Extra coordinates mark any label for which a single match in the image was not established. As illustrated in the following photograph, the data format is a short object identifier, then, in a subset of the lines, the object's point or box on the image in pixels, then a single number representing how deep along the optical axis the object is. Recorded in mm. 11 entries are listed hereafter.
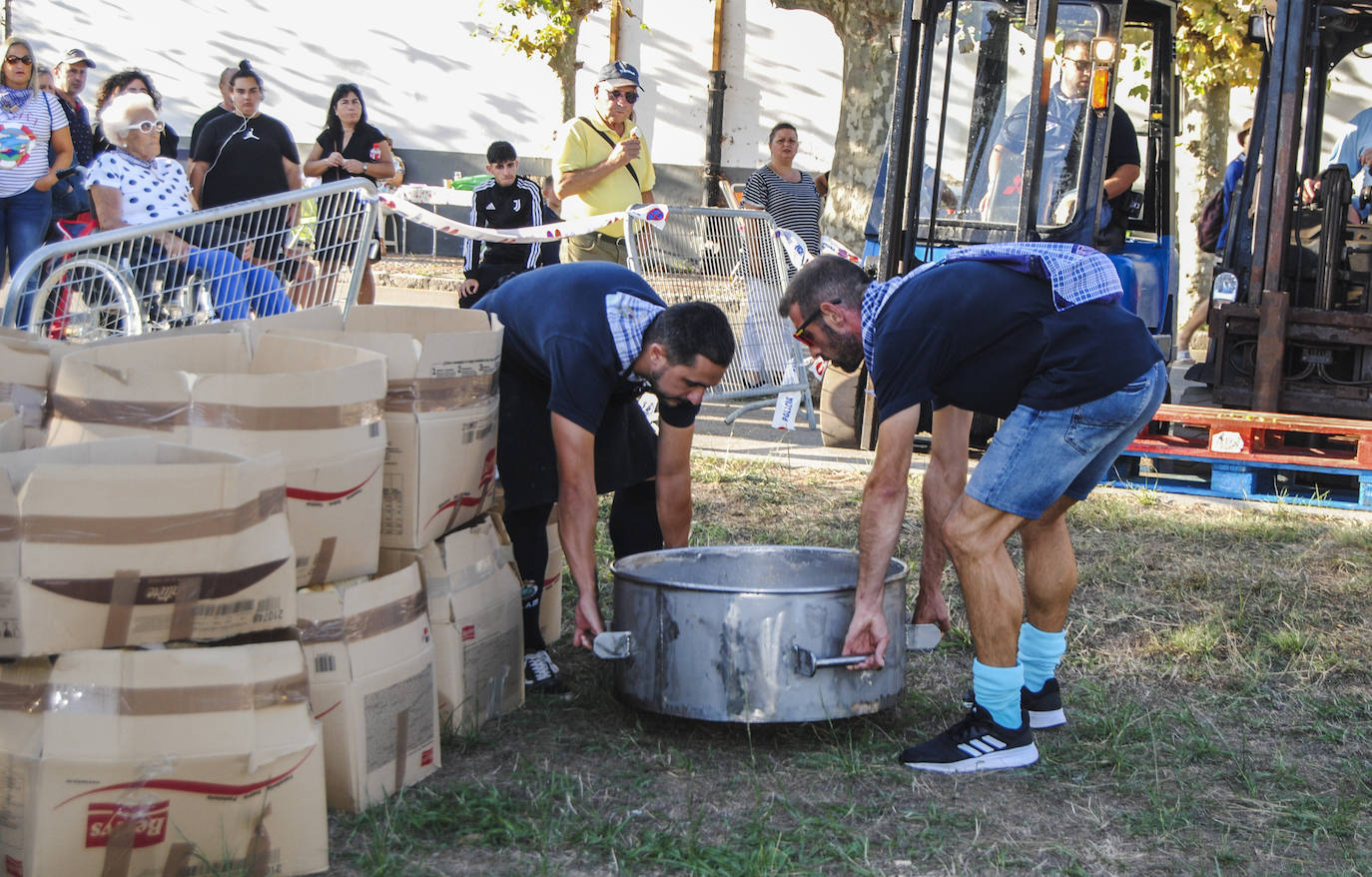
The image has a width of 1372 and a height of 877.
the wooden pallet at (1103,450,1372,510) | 7250
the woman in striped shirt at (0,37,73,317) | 8227
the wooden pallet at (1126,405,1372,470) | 7199
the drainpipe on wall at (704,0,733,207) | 20406
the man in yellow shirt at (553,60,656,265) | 8055
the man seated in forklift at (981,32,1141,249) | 7492
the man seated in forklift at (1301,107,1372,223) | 8711
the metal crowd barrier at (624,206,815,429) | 8203
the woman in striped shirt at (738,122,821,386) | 9445
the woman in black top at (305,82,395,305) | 8562
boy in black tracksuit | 8453
